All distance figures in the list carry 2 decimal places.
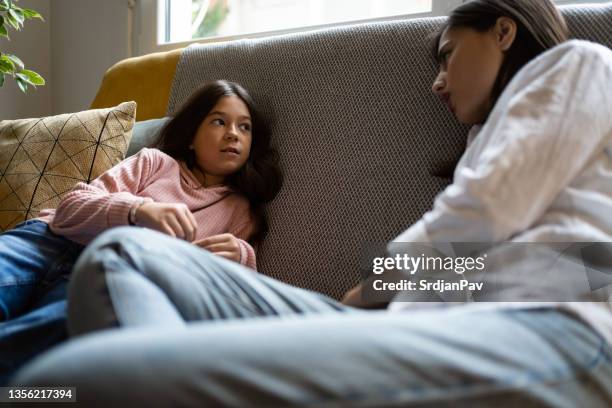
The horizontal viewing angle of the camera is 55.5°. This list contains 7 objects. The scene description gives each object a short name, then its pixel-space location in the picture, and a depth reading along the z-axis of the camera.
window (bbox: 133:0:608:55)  1.85
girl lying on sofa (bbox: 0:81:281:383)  1.00
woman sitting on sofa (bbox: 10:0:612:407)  0.42
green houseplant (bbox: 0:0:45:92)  1.95
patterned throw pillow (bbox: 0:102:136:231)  1.39
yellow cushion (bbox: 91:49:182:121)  1.66
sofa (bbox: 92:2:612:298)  1.12
